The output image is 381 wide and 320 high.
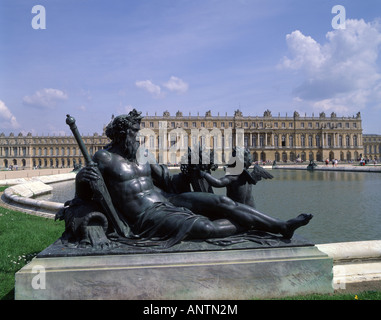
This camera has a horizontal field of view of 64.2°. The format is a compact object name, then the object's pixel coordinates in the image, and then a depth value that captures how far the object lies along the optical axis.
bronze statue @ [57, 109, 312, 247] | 2.92
